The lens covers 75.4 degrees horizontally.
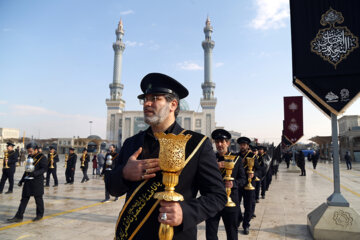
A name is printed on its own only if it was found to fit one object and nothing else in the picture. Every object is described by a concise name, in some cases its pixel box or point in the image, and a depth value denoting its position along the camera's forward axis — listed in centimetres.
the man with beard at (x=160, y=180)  138
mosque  6238
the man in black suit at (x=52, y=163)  1111
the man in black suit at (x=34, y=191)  547
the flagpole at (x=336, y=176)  418
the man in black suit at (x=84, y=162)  1244
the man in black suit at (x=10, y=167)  911
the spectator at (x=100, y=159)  1502
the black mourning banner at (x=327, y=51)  411
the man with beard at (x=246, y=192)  489
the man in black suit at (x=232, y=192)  350
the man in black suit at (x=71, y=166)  1170
